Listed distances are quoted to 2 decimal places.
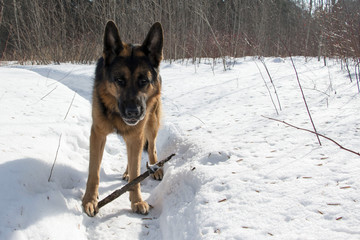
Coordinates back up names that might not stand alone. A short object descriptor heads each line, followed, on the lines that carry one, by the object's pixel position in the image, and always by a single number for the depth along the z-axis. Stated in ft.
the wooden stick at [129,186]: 8.55
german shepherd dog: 8.82
